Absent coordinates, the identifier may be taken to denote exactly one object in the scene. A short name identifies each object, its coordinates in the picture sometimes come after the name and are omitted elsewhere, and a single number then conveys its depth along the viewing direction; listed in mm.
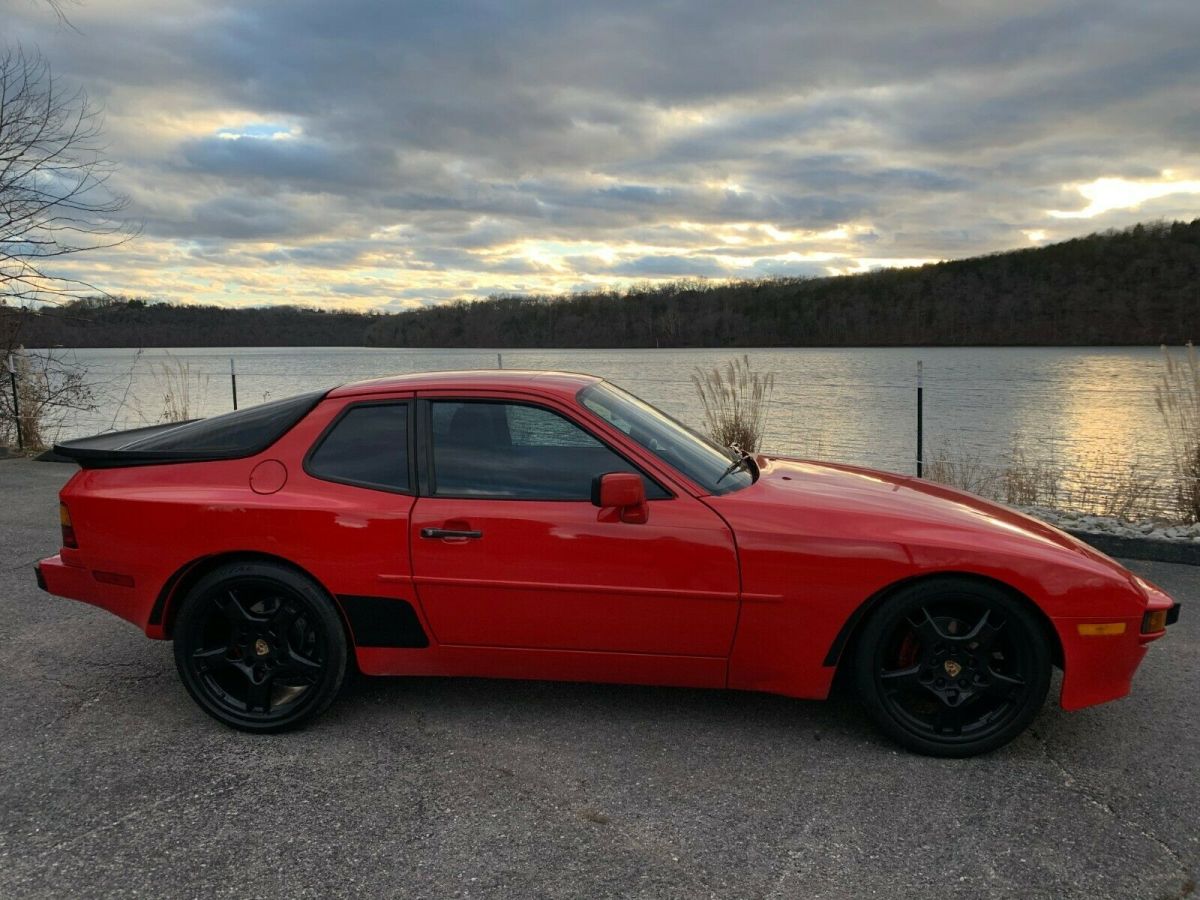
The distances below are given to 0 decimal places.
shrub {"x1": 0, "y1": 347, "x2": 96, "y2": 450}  11984
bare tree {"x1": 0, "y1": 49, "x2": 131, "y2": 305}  11125
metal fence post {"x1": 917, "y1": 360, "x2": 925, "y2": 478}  8250
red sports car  3035
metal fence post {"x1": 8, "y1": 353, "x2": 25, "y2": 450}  11844
